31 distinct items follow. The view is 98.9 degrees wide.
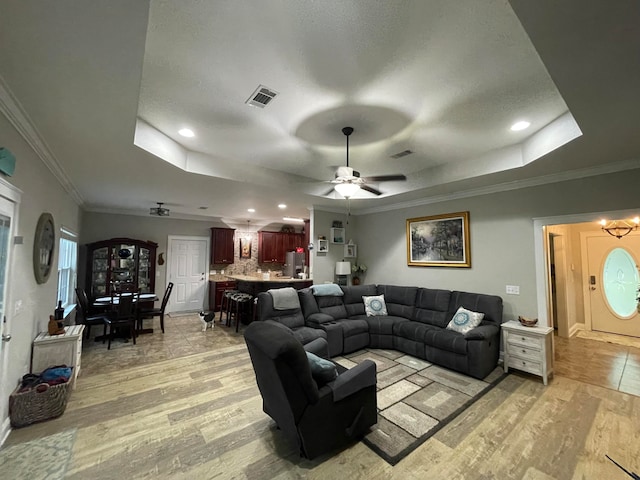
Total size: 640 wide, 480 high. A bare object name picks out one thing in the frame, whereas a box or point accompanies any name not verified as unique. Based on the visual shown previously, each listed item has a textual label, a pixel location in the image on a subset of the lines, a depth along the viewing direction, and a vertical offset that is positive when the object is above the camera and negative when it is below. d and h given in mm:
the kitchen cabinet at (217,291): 7457 -951
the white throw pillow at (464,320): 3826 -927
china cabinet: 6180 -204
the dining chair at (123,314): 4676 -1011
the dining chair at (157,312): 5227 -1088
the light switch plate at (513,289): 4047 -508
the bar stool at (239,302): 5647 -987
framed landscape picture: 4676 +272
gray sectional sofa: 3617 -1082
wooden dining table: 5092 -883
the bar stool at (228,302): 6154 -1059
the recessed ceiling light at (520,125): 2853 +1383
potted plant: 6402 -336
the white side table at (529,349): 3361 -1191
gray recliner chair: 1963 -1080
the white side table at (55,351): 2996 -1060
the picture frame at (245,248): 8406 +248
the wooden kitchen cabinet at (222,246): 7816 +294
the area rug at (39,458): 1976 -1563
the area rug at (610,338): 4754 -1523
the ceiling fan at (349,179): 3090 +890
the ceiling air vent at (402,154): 3654 +1389
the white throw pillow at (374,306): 4980 -924
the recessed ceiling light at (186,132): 2986 +1374
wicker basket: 2467 -1367
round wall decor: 2914 +109
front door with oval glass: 5071 -552
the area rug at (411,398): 2328 -1560
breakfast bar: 5660 -586
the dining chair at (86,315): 4887 -1073
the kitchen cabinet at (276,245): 8633 +357
